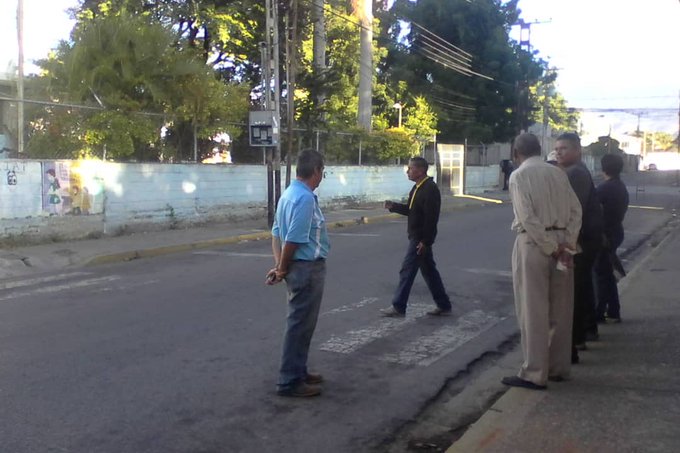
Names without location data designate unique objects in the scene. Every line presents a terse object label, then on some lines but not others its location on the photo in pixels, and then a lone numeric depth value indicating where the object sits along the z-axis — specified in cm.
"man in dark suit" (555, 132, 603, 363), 571
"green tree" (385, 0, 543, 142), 4281
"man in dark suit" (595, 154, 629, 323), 718
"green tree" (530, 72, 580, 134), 8122
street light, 4006
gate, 3551
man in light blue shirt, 484
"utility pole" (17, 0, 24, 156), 1450
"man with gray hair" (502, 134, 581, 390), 491
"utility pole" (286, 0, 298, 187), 1898
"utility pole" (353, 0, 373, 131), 2944
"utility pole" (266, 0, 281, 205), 1736
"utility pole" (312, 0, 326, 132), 2447
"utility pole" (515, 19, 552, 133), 4228
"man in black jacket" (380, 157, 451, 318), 748
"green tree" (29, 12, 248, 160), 1587
